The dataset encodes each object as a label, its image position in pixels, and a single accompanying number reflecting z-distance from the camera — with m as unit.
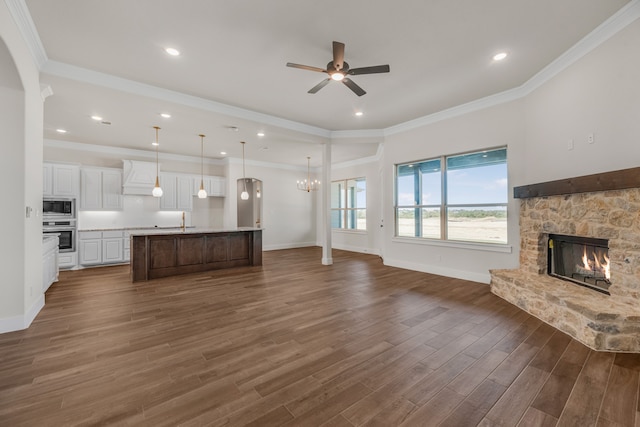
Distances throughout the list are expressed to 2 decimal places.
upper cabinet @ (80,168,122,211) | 6.64
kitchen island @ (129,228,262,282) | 5.26
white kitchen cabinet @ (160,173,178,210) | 7.74
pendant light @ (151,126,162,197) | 5.66
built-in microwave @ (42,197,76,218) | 5.89
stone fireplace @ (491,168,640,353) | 2.53
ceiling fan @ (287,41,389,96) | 2.89
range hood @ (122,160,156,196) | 7.10
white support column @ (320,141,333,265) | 6.70
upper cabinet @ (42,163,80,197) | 5.93
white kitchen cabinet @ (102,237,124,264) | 6.56
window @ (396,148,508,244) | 4.81
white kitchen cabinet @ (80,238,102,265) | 6.30
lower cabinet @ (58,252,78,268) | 6.02
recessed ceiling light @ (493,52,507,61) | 3.42
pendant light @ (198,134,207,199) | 6.20
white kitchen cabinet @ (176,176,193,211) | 8.04
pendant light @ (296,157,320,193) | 9.36
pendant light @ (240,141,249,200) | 6.87
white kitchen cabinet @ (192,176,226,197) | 8.33
